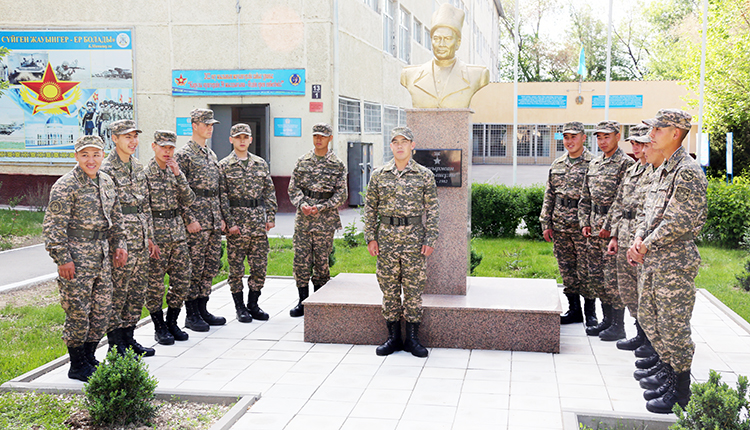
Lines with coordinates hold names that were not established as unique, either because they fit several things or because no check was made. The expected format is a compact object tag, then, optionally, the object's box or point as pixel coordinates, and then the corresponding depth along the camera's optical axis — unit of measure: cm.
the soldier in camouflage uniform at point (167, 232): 609
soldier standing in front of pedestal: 575
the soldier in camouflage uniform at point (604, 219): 625
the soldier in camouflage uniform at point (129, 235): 550
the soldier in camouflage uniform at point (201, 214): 654
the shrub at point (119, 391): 425
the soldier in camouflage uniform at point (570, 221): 664
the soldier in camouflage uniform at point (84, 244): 492
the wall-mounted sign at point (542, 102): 3509
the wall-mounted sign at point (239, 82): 1473
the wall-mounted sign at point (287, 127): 1478
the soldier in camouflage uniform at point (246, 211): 686
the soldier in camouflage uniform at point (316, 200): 714
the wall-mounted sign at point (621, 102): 3422
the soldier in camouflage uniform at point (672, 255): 436
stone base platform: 594
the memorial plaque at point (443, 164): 646
